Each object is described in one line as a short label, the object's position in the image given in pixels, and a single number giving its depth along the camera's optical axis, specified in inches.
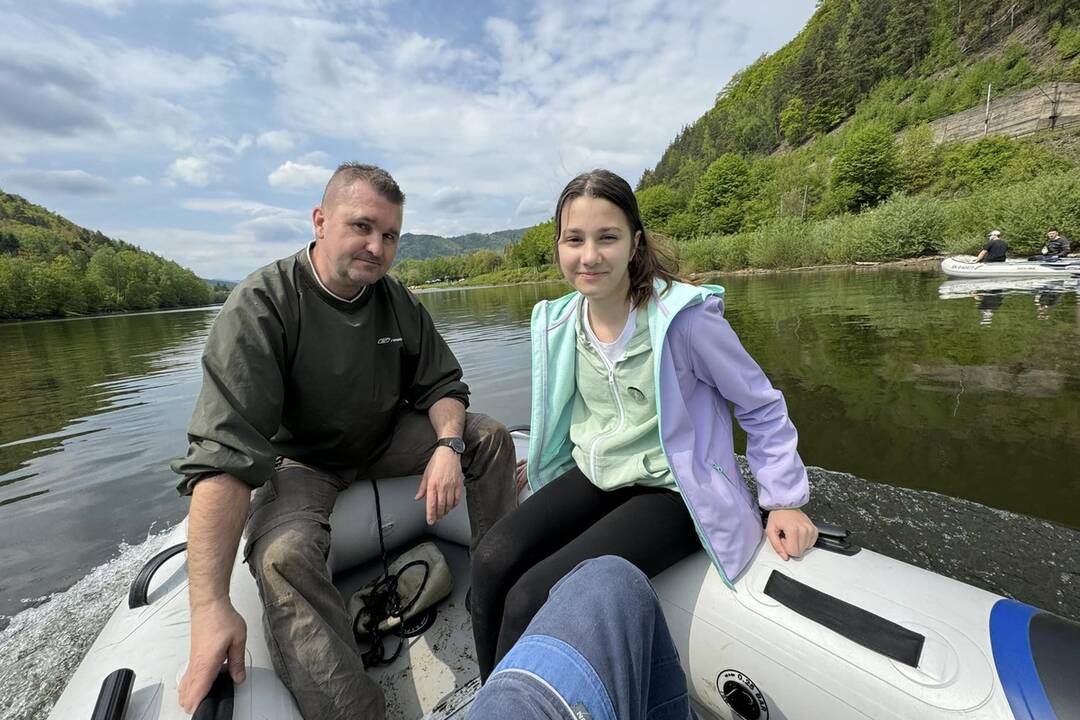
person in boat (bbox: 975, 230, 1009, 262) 622.0
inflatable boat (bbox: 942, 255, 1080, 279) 531.8
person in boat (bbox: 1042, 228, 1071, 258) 618.2
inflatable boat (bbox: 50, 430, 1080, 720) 41.5
